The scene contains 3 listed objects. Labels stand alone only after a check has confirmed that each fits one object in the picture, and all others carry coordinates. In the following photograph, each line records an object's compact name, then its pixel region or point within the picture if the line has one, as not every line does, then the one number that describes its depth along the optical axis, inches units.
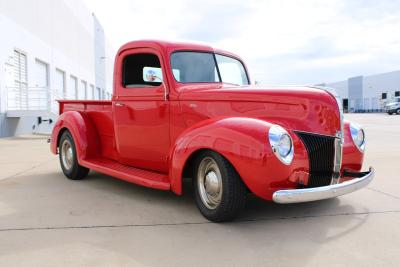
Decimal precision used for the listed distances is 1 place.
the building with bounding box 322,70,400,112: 2053.0
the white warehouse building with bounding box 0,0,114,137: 570.6
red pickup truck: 126.5
